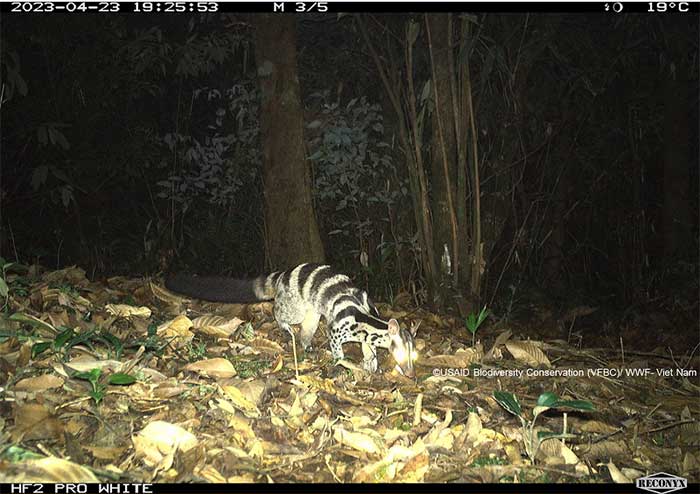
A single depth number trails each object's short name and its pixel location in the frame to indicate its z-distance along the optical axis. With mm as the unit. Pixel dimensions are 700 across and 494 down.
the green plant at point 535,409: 2303
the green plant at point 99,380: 2307
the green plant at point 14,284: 2963
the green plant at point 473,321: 3785
